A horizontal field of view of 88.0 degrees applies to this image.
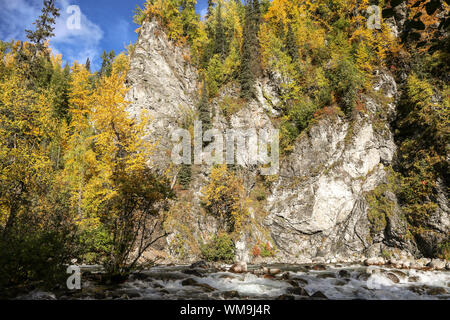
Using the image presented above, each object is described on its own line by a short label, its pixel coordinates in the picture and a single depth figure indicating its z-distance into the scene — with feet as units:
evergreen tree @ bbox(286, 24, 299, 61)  117.53
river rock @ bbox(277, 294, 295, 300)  23.30
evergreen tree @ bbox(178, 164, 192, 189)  91.20
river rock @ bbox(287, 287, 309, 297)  26.13
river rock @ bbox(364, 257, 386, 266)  55.36
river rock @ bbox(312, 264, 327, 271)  45.52
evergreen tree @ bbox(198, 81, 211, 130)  108.74
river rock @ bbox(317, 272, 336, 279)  36.20
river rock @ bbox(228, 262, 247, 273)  41.77
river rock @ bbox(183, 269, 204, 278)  35.37
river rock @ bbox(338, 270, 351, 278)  36.58
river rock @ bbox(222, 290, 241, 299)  24.12
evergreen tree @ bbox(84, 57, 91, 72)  247.38
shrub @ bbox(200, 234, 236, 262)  71.15
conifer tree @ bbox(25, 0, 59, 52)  83.25
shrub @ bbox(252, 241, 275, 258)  74.02
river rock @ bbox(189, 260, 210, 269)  47.84
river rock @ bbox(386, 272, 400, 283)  32.73
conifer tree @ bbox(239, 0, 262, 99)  116.25
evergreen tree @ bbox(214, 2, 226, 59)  136.56
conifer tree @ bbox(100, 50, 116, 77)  191.56
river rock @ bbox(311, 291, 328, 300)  25.04
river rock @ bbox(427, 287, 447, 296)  28.22
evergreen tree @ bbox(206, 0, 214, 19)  172.35
